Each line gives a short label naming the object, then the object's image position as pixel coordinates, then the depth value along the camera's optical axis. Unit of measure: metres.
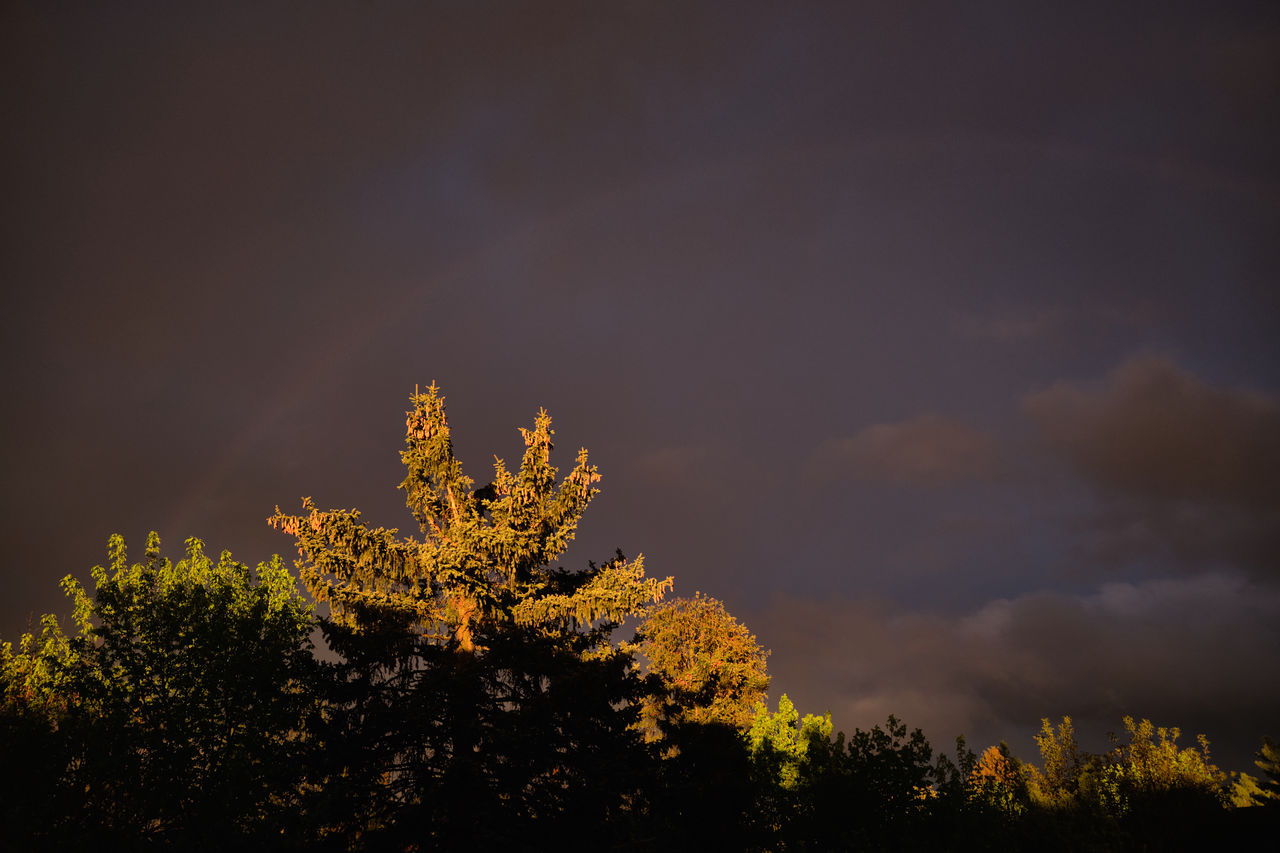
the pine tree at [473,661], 16.86
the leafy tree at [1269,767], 55.28
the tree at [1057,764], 39.56
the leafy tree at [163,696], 25.69
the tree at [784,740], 40.16
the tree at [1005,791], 28.46
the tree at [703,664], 38.25
